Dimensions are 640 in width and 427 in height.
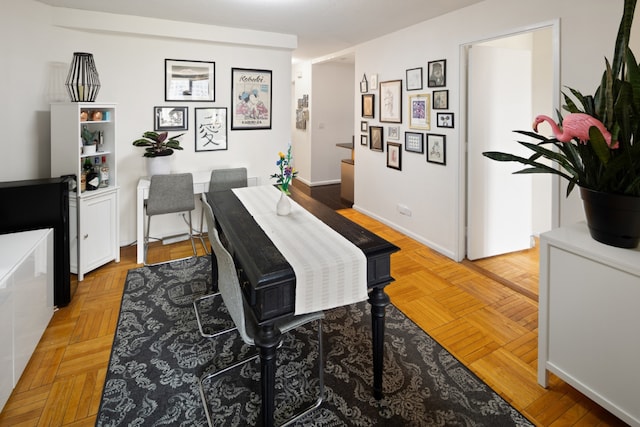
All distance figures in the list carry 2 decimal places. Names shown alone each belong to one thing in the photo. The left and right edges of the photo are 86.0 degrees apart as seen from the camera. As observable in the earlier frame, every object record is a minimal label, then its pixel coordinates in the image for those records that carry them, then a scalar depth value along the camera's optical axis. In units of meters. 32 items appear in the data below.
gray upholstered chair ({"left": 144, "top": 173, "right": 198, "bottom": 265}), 3.40
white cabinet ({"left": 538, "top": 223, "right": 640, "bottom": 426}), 1.49
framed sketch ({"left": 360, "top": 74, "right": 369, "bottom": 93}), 4.87
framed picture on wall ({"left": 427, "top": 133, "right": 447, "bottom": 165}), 3.63
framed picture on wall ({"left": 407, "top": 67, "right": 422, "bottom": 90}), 3.85
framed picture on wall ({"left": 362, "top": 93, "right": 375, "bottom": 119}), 4.80
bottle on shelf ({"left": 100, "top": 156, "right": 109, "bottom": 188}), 3.35
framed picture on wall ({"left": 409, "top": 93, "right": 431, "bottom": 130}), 3.79
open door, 3.38
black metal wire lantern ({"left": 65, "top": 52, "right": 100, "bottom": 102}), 3.15
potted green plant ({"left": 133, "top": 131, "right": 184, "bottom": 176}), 3.66
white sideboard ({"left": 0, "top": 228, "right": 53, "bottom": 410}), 1.70
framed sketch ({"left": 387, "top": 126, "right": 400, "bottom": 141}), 4.34
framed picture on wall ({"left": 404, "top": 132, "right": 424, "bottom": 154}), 3.95
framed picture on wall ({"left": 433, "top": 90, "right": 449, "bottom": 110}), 3.51
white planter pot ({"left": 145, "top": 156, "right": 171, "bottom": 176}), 3.68
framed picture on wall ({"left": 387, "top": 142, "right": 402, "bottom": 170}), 4.33
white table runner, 1.51
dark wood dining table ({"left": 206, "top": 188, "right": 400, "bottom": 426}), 1.43
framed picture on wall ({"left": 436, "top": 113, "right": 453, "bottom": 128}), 3.50
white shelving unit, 2.96
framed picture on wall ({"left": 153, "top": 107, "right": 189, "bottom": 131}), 3.93
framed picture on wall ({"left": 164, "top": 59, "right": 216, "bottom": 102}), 3.92
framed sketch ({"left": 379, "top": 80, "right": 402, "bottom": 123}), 4.22
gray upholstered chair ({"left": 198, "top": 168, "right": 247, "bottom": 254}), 3.74
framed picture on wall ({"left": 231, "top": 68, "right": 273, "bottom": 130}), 4.30
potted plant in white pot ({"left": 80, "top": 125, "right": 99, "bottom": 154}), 3.17
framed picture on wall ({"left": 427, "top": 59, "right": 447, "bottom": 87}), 3.51
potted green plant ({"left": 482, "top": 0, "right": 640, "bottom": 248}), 1.46
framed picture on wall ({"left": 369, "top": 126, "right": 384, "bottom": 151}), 4.66
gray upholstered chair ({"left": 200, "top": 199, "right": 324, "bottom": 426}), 1.50
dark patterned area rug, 1.69
